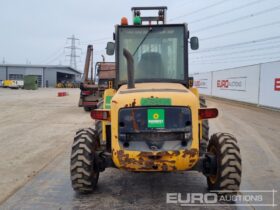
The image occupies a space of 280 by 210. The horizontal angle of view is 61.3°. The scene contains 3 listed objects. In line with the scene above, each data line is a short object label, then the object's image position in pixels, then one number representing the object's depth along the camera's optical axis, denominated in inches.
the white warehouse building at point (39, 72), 2082.6
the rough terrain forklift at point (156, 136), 128.0
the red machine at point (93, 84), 494.5
